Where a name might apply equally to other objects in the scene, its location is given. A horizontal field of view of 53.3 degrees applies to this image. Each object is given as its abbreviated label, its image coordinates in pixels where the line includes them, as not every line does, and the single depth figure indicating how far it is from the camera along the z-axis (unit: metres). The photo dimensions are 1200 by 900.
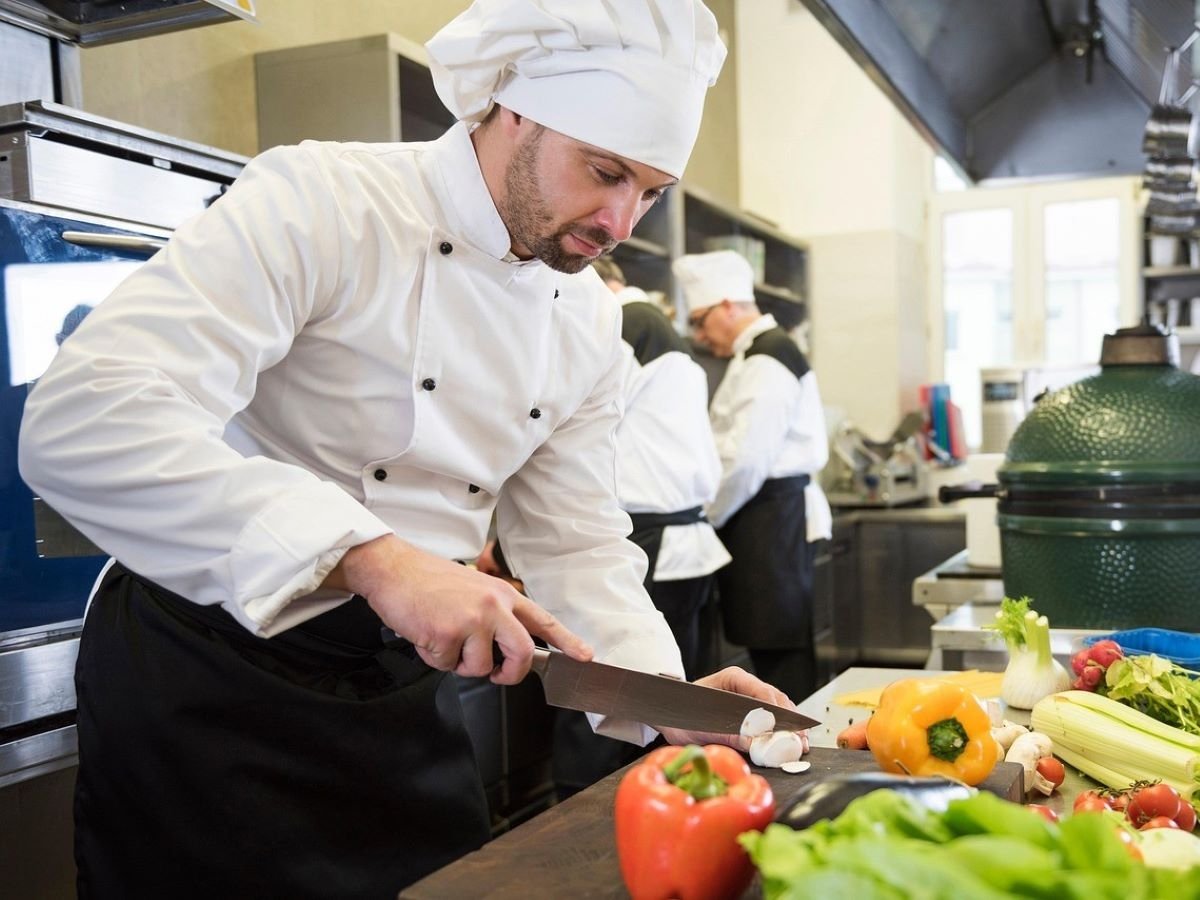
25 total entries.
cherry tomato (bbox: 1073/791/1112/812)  1.11
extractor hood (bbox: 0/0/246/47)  2.35
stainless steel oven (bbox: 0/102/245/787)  2.01
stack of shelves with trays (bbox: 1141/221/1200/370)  6.45
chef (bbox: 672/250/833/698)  4.32
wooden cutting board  0.92
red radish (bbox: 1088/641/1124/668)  1.54
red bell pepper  0.83
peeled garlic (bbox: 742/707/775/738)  1.29
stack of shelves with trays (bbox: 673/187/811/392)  5.31
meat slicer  5.98
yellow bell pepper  1.18
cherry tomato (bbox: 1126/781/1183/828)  1.12
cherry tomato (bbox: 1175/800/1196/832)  1.13
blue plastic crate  1.64
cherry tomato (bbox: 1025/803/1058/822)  1.06
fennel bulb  1.65
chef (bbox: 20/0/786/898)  1.16
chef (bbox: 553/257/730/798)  3.38
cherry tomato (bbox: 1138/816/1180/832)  1.05
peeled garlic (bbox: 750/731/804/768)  1.25
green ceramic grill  1.99
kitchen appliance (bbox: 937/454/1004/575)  3.03
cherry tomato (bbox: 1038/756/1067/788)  1.33
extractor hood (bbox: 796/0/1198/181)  1.69
